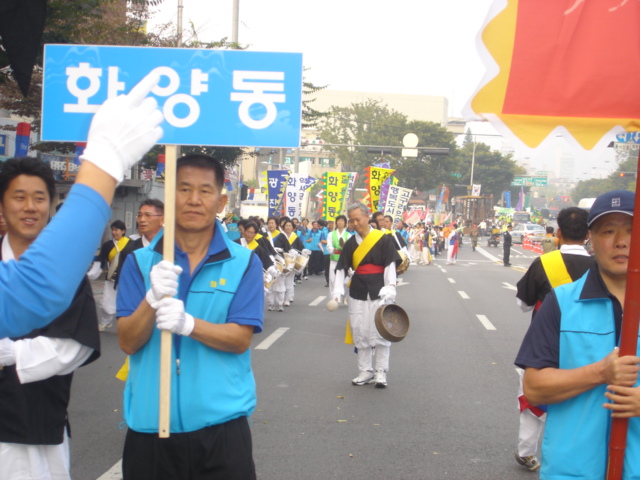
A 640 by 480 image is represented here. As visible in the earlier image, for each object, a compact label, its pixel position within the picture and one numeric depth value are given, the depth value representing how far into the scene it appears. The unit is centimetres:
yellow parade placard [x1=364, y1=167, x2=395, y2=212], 2055
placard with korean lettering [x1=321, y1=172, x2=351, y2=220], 2514
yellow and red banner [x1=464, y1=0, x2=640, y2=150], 232
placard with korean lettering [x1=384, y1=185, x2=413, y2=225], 2462
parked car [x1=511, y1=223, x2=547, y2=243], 5422
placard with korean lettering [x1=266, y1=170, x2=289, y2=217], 2369
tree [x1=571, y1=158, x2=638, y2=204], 3401
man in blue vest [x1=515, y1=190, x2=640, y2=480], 236
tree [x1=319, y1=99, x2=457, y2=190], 5647
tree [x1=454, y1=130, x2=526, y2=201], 7530
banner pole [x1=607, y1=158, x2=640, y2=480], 223
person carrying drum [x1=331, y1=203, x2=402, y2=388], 759
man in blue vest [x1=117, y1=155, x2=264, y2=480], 270
